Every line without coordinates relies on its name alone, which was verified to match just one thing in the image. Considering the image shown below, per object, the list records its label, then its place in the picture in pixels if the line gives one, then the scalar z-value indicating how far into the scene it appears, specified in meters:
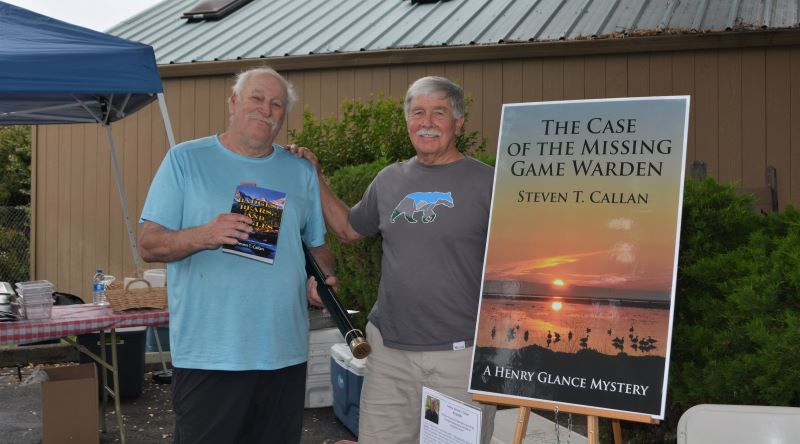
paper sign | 2.60
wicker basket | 4.85
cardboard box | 4.61
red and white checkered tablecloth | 4.35
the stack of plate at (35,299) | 4.53
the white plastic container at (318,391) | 5.54
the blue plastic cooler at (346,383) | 4.77
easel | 2.57
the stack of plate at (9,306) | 4.47
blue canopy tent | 4.37
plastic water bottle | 5.27
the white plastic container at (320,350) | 5.51
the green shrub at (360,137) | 6.83
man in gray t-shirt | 2.80
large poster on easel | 2.62
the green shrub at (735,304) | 2.73
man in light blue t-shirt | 2.58
